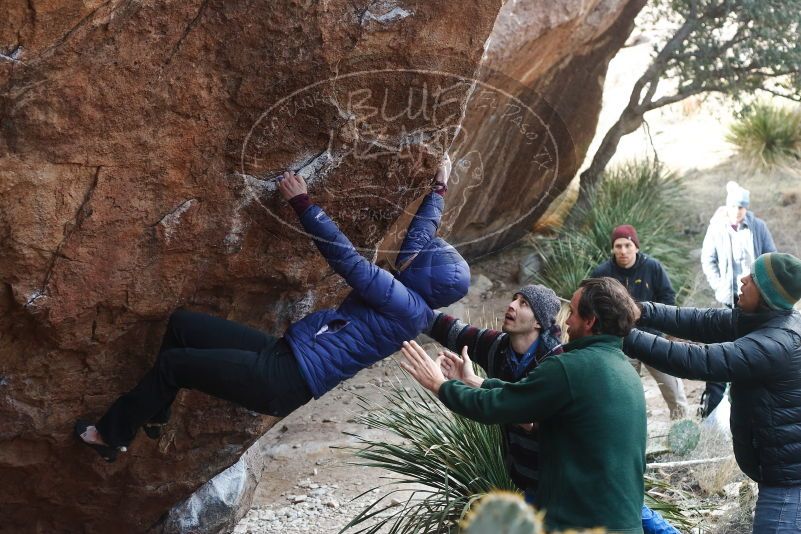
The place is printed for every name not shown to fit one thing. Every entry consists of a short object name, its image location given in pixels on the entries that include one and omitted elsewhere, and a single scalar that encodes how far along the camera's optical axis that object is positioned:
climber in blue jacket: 4.13
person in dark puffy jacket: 4.16
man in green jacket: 3.41
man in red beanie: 6.68
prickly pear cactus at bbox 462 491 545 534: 1.96
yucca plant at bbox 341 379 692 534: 4.98
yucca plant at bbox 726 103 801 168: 13.16
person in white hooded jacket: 7.62
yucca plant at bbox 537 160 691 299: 10.71
